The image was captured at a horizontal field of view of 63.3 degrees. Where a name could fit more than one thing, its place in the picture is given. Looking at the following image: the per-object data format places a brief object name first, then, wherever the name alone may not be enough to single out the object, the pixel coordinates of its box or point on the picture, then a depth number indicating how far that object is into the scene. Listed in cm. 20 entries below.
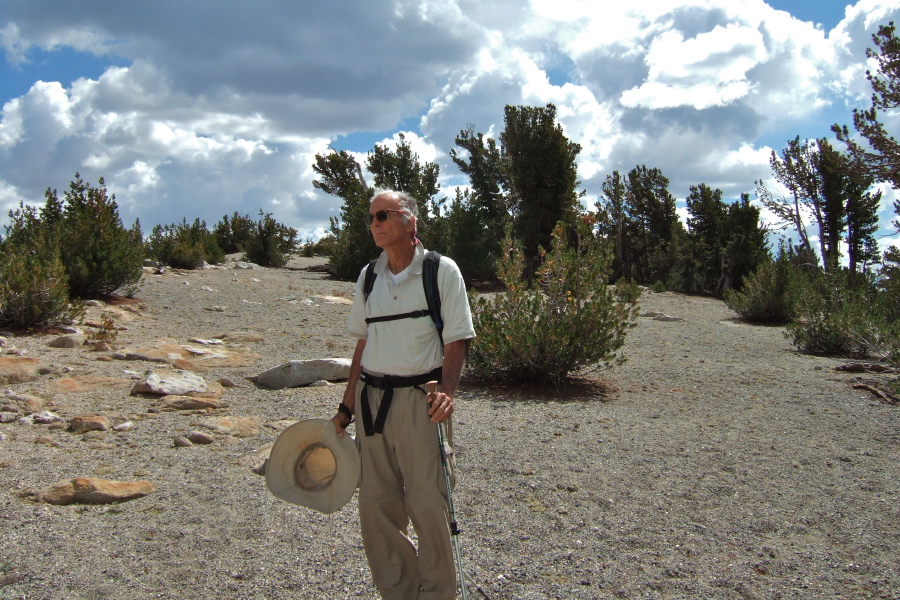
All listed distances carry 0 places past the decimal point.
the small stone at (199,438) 514
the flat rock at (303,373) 734
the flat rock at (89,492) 395
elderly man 275
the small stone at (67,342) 857
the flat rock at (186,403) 607
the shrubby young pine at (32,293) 929
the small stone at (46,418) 549
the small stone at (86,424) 532
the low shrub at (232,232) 3173
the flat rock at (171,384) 642
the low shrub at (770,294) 1608
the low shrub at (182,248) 2062
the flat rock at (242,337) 1025
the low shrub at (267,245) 2684
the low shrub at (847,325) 1021
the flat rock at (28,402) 579
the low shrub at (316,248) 3551
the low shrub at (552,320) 745
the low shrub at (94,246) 1233
